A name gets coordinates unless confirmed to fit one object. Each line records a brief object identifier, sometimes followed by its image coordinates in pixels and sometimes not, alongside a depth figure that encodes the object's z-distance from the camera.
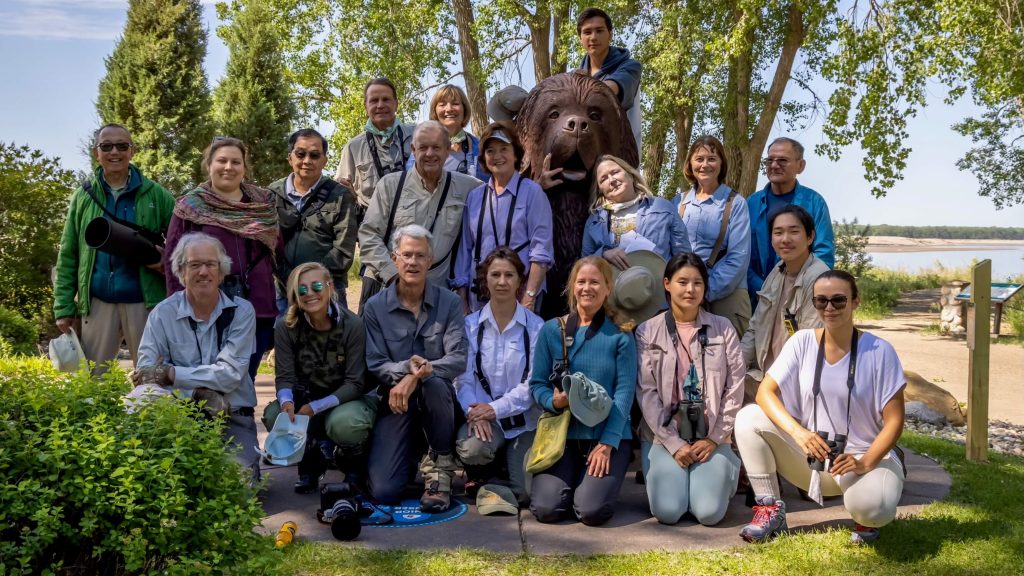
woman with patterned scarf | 5.07
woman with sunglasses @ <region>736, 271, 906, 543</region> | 3.94
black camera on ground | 4.06
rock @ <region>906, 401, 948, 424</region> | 9.23
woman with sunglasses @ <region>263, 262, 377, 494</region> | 4.70
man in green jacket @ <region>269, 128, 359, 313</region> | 5.40
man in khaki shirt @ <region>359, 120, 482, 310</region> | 5.24
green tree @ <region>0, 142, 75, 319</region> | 10.20
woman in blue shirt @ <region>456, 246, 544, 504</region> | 4.72
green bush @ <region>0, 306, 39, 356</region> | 8.52
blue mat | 4.35
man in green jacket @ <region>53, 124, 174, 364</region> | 5.31
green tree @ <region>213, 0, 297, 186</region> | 19.45
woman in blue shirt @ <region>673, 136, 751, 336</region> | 5.29
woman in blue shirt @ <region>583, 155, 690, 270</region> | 5.19
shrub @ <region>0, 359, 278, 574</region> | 2.70
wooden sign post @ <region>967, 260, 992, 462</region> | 6.10
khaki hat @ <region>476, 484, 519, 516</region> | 4.52
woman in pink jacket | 4.43
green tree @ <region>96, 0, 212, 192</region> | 16.83
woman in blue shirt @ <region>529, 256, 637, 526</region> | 4.45
